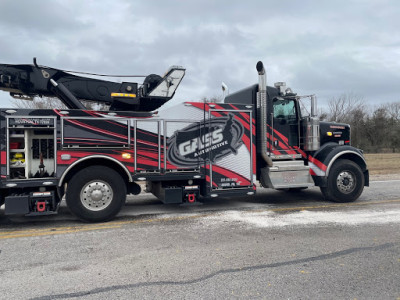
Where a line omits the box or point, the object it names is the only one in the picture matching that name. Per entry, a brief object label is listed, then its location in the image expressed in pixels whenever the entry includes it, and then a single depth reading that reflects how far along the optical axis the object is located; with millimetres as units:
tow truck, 6172
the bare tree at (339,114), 42188
